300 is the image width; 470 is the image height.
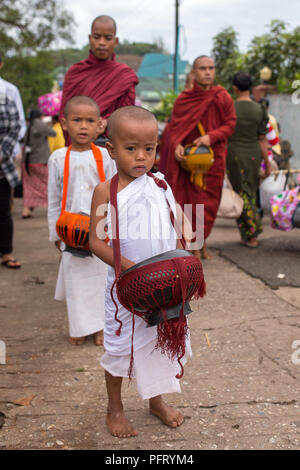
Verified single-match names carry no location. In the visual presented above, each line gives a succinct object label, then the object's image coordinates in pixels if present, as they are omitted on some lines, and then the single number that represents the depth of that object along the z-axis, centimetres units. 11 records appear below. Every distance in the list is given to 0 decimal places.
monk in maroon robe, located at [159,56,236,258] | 561
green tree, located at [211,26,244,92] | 1894
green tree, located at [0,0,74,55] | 1902
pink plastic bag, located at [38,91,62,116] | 943
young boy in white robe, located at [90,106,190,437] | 236
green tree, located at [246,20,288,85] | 1352
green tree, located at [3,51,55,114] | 2137
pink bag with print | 600
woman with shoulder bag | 651
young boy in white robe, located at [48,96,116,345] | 360
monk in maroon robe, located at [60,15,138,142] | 432
